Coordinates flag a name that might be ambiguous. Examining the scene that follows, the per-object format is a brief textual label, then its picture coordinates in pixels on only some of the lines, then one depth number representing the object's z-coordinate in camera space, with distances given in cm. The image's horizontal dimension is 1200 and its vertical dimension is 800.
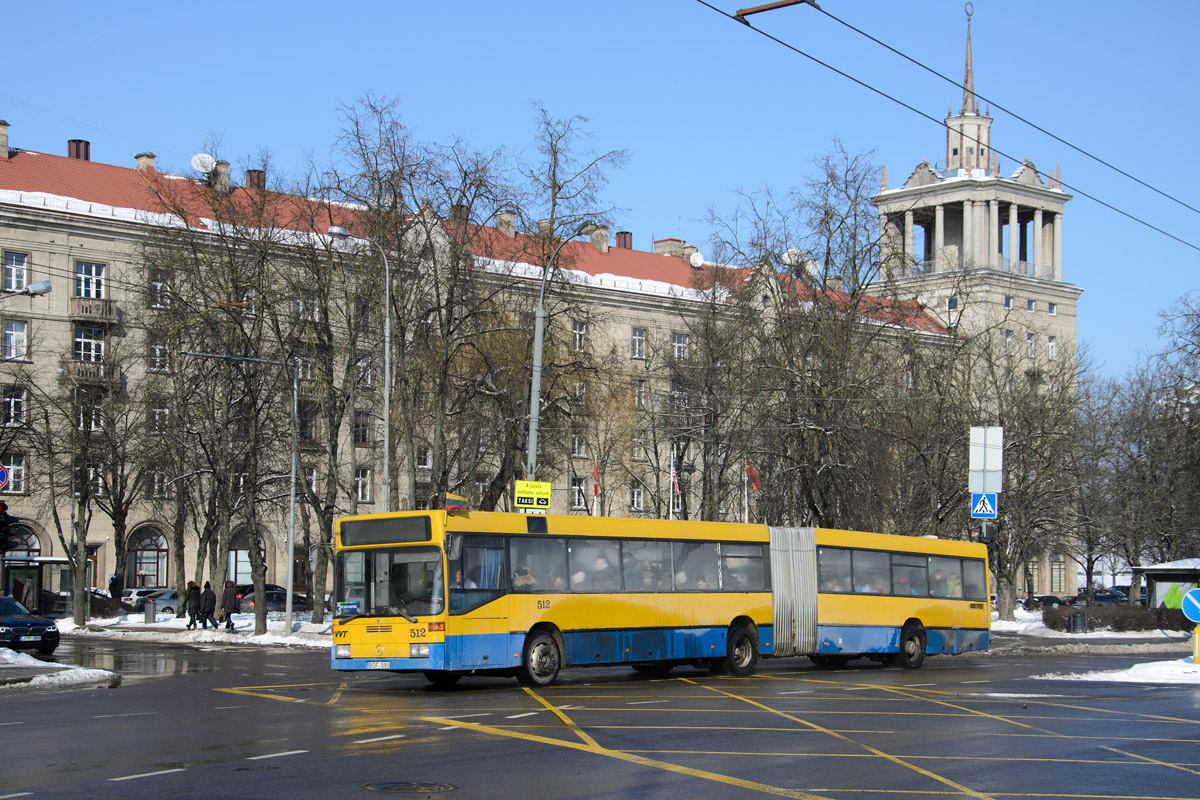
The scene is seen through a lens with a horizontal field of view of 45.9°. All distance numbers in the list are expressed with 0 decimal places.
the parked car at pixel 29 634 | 3033
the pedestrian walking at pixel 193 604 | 4347
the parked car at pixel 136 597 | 5581
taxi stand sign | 2755
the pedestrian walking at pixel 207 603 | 4275
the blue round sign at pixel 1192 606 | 2406
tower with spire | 9225
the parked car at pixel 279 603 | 5628
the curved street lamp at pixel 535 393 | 2980
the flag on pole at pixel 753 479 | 4519
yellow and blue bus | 2077
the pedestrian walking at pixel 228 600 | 4253
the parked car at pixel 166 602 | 5497
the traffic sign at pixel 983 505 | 3331
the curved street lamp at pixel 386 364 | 3422
